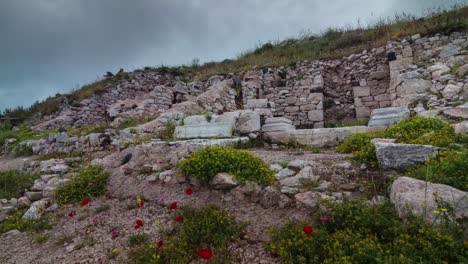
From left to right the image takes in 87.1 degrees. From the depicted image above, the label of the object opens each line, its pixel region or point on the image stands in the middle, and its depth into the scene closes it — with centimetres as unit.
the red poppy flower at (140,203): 362
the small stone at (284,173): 358
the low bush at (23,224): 371
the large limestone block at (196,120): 717
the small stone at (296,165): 378
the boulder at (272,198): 300
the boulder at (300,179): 328
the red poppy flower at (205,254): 223
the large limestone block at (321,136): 599
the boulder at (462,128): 381
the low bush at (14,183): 484
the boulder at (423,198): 221
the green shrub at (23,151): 818
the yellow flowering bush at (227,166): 349
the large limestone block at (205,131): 645
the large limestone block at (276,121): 714
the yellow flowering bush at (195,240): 254
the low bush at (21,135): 930
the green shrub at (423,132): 371
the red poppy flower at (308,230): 224
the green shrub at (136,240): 294
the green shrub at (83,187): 436
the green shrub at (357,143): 385
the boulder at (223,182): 341
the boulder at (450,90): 625
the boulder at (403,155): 316
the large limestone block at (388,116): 608
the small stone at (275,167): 384
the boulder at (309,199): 279
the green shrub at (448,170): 255
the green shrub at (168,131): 706
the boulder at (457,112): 488
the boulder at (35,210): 396
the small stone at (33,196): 460
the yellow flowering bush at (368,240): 186
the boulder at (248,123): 676
